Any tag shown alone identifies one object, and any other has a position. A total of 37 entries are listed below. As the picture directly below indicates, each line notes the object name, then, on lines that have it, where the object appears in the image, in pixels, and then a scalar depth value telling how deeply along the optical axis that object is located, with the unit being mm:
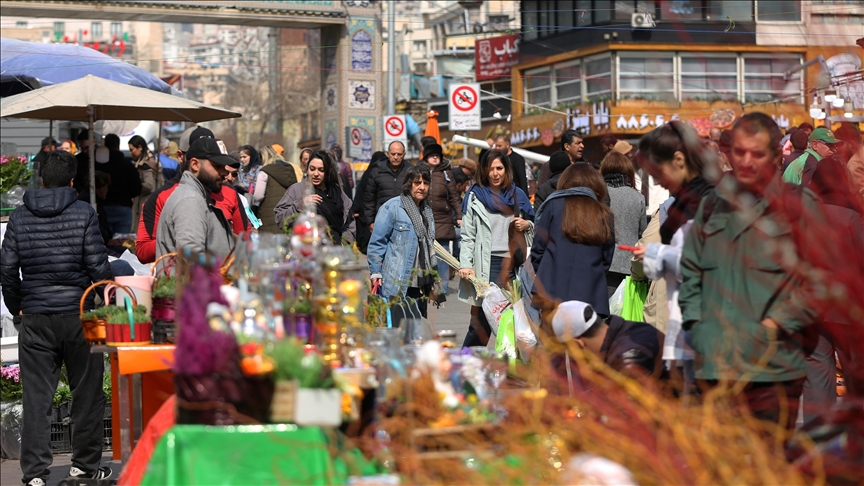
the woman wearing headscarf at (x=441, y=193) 23828
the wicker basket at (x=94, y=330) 10219
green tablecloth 7078
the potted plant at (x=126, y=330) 10000
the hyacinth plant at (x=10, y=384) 15516
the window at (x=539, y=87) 88875
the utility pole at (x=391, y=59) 57969
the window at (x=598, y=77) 81500
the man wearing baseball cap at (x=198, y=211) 12227
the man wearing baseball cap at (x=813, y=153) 17078
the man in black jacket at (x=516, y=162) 24297
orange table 9602
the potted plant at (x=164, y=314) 9867
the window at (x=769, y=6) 77562
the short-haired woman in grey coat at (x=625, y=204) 16984
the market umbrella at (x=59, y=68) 30234
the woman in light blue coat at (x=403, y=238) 17344
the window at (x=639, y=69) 79812
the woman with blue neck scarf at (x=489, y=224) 17797
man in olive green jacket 7555
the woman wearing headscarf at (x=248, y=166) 26078
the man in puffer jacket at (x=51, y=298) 12570
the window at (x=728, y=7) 82125
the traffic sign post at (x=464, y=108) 45875
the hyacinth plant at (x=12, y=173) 25578
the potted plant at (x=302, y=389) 6871
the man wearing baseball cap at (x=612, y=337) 9383
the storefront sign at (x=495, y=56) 95250
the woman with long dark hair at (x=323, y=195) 19844
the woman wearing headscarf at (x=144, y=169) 28172
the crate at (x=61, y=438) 14977
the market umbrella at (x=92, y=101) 21109
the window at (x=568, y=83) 84562
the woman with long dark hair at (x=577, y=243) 13328
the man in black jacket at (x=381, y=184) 21547
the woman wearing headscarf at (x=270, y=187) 22312
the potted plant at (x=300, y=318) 8242
